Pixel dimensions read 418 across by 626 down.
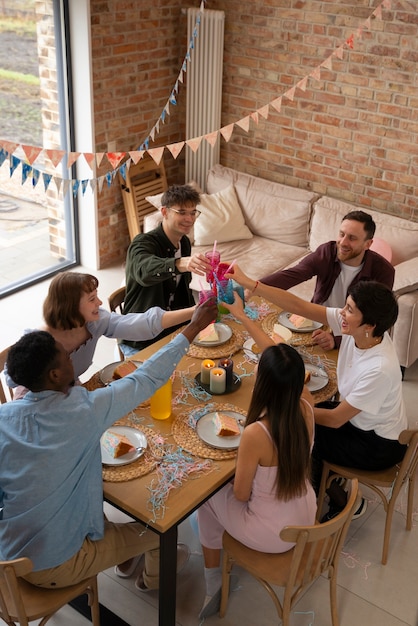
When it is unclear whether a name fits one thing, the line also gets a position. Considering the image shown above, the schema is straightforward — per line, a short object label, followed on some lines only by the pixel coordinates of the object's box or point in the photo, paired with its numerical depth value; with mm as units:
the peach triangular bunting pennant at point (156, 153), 4202
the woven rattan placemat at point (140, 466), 2553
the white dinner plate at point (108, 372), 3015
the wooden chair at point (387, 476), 2947
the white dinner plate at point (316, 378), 3107
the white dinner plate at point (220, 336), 3355
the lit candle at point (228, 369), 3027
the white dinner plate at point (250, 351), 3284
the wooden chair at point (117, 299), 3695
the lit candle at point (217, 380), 3004
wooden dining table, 2414
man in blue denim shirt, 2279
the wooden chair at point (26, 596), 2170
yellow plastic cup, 2812
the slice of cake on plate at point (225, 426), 2742
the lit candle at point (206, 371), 3072
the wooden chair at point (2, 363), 3049
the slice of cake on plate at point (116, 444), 2633
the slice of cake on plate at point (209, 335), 3375
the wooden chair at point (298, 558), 2340
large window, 4887
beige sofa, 4980
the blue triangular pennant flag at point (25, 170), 3531
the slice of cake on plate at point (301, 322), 3580
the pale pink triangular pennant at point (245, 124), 4703
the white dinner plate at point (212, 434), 2699
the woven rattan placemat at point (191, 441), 2666
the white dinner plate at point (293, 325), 3557
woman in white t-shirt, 2869
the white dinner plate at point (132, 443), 2605
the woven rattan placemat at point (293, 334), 3475
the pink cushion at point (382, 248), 4730
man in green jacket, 3439
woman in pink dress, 2410
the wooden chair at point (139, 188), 5695
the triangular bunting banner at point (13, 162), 3519
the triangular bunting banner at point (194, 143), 4445
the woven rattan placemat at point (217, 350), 3283
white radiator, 5523
